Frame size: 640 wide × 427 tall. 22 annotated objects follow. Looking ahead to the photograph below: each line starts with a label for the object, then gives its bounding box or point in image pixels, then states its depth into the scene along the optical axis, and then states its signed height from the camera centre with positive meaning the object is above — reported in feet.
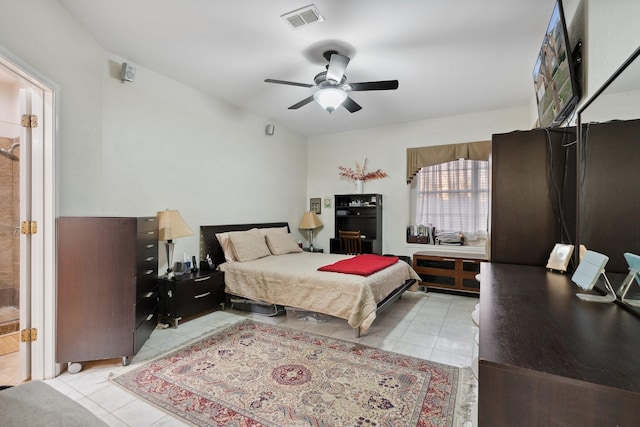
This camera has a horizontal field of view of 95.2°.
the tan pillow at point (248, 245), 12.98 -1.56
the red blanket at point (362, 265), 10.64 -2.13
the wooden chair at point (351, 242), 16.34 -1.73
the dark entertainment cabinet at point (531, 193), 6.05 +0.41
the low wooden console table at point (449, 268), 14.33 -2.85
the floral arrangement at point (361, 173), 18.10 +2.43
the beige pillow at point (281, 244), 14.87 -1.71
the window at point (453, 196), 15.75 +0.91
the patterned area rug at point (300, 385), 5.90 -4.13
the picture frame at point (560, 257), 5.39 -0.85
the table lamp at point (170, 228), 10.68 -0.63
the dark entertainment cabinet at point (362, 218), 17.44 -0.41
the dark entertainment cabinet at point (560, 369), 1.91 -1.13
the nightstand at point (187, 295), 10.43 -3.14
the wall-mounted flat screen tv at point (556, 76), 5.87 +3.13
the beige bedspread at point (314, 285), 9.55 -2.73
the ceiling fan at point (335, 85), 9.20 +4.23
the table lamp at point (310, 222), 18.92 -0.68
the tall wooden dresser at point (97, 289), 7.38 -2.02
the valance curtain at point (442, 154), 15.17 +3.17
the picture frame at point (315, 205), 20.10 +0.46
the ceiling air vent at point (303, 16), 7.56 +5.23
